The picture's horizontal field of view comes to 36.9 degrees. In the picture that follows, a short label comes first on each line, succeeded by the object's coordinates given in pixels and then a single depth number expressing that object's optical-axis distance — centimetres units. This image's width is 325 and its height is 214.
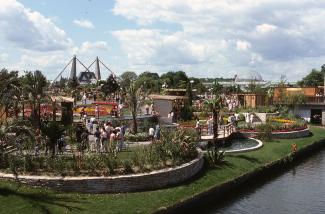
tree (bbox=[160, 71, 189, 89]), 13286
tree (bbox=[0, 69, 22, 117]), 2269
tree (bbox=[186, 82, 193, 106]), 5684
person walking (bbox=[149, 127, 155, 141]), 3183
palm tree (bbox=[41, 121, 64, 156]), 2330
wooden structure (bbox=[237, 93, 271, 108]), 6519
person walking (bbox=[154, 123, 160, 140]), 3068
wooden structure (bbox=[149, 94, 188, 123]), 4538
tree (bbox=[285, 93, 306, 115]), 5841
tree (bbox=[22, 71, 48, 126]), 3281
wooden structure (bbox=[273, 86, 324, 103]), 5988
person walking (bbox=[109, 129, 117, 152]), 2326
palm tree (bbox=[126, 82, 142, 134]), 3603
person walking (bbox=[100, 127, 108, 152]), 2649
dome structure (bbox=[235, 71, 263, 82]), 15085
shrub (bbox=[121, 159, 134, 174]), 2145
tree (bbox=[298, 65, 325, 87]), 12838
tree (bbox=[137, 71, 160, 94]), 3763
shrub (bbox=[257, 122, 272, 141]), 3933
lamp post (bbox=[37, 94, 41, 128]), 3277
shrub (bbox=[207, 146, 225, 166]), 2753
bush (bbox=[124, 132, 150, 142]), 3155
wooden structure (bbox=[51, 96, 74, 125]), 3375
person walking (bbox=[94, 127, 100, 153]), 2664
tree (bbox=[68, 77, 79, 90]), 7950
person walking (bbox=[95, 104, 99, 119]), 3931
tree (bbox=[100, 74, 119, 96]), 6988
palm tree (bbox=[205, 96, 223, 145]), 3372
